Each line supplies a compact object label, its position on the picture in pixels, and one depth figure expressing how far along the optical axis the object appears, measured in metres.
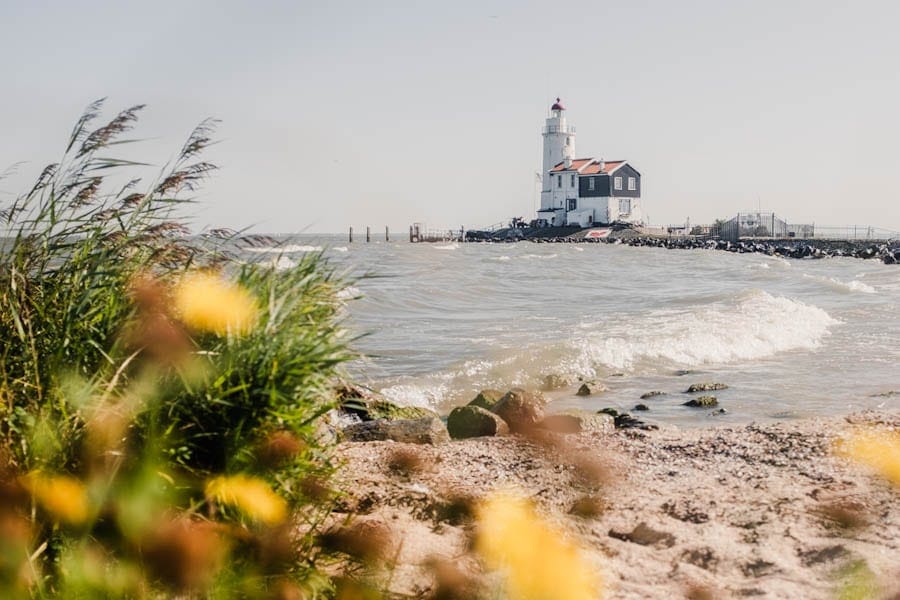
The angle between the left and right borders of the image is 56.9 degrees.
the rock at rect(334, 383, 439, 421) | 8.87
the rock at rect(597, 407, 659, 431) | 9.44
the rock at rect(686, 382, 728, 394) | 12.17
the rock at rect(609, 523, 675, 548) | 4.54
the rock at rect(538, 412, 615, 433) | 8.83
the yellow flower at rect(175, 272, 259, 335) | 3.73
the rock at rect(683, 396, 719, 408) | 11.06
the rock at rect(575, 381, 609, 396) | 12.40
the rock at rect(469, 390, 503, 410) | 9.90
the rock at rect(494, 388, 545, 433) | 8.95
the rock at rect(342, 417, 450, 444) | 7.57
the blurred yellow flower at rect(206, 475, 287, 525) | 3.45
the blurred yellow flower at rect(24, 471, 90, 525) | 3.23
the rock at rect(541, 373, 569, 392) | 13.01
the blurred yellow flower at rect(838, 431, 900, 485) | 6.30
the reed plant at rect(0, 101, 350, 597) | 3.24
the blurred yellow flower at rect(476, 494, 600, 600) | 3.75
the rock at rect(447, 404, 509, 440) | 8.55
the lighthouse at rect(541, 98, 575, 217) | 91.38
